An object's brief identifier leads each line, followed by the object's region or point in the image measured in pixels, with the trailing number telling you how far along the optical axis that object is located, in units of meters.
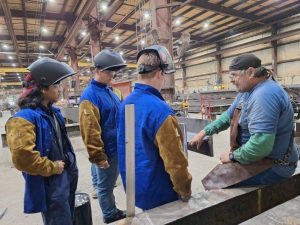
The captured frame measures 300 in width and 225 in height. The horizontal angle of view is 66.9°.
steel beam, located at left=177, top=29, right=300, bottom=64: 11.59
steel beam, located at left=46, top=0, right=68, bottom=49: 9.74
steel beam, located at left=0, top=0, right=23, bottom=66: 7.67
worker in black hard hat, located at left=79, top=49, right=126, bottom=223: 2.03
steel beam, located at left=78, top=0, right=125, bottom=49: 8.27
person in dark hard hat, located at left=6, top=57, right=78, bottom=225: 1.35
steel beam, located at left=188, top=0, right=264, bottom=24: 10.50
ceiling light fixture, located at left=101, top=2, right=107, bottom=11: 9.56
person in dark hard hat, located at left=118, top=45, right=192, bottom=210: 1.23
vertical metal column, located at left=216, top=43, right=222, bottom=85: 17.59
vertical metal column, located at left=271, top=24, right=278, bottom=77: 13.83
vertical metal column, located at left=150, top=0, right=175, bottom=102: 4.29
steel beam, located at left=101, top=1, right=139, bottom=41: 9.34
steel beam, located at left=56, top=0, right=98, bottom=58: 8.03
